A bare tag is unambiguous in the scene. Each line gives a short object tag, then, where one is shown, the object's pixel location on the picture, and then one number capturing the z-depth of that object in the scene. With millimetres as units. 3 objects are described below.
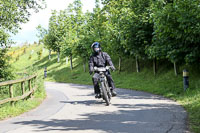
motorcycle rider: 18762
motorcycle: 18000
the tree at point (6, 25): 24817
